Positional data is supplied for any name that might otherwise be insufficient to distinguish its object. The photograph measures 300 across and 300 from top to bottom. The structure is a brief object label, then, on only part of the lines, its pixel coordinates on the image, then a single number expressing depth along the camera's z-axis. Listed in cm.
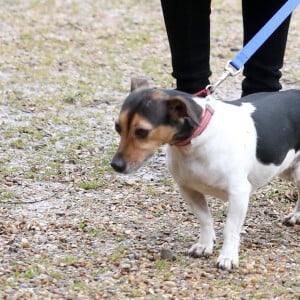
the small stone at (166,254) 946
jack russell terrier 835
